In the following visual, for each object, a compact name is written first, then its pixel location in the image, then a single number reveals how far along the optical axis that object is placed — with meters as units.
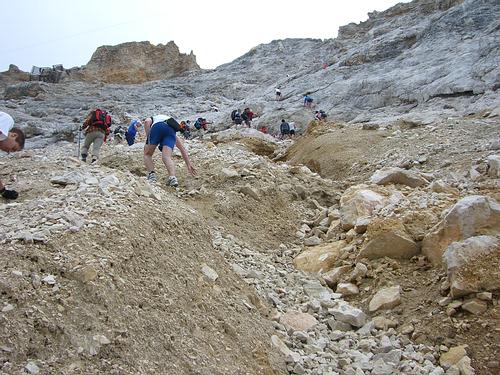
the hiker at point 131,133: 14.88
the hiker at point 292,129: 22.14
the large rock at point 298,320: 4.57
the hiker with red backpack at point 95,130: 10.33
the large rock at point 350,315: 4.67
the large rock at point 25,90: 47.81
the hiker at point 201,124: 27.45
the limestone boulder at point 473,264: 4.43
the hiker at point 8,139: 4.68
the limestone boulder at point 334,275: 5.44
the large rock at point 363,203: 6.46
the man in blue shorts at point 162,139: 7.90
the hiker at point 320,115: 24.58
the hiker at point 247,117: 25.77
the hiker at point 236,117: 25.86
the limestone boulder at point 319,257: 5.80
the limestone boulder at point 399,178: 7.72
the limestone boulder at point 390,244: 5.45
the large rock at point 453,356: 3.97
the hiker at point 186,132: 23.96
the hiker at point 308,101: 27.79
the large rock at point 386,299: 4.80
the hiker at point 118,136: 19.30
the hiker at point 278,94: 34.10
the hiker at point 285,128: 21.75
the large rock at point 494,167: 7.47
